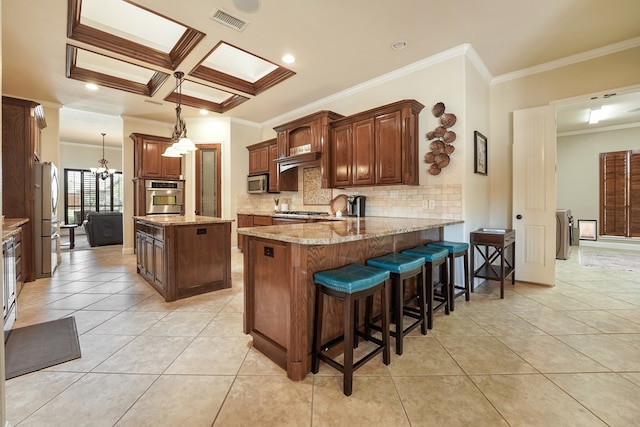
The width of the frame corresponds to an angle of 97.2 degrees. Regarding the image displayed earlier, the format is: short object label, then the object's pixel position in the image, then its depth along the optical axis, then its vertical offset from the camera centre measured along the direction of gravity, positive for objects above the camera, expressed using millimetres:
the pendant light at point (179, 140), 3793 +1000
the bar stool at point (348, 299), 1680 -555
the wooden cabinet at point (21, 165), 3746 +664
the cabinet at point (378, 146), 3527 +904
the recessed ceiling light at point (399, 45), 3262 +1972
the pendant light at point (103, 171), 8688 +1374
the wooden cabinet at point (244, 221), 5736 -164
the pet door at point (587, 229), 6760 -425
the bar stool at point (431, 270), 2539 -547
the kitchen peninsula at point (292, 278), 1815 -453
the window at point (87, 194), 9289 +687
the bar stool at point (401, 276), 2055 -488
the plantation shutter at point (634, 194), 6273 +392
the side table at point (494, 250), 3223 -501
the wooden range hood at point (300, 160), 4520 +898
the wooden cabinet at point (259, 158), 5898 +1196
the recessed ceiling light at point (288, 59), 3625 +2019
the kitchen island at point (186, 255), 3156 -497
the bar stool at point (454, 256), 2881 -479
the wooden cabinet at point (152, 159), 5836 +1163
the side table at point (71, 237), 6638 -546
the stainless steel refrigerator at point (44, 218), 3955 -55
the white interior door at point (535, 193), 3639 +250
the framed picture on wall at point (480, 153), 3592 +779
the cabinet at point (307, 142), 4410 +1206
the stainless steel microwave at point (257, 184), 5926 +634
